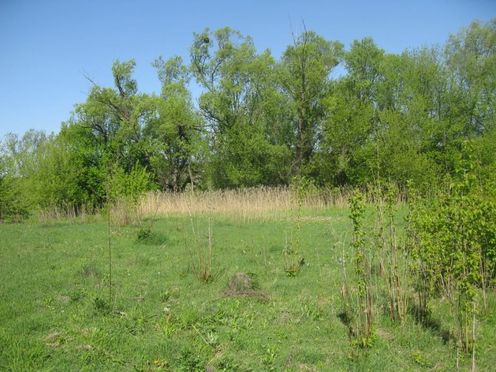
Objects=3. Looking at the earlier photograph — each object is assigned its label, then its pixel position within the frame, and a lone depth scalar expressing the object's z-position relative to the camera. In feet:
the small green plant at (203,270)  21.49
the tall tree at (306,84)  89.40
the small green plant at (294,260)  22.69
